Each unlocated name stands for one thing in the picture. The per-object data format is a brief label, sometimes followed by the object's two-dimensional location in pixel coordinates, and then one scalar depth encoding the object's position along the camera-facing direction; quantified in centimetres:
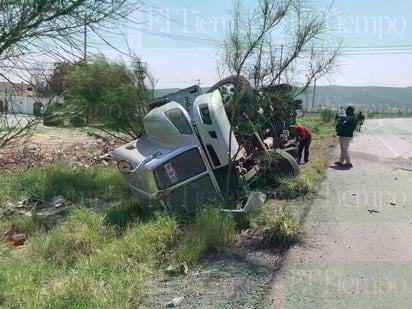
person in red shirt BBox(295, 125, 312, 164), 1265
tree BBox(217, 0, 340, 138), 651
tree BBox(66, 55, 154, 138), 1094
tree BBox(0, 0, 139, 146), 267
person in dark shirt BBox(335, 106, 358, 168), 1178
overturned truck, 641
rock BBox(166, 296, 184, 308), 400
